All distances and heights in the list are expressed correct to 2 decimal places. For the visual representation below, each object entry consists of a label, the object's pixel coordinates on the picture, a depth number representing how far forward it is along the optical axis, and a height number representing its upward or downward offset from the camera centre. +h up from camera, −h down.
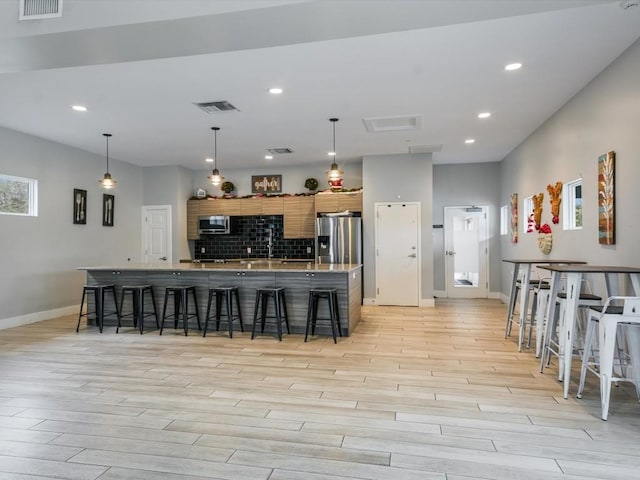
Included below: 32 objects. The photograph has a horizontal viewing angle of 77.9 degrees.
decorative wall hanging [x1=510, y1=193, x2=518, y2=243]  6.77 +0.33
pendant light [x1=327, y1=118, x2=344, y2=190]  5.38 +0.85
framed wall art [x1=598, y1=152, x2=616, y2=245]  3.58 +0.35
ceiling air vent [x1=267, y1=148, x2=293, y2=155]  6.86 +1.53
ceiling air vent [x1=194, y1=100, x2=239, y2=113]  4.59 +1.55
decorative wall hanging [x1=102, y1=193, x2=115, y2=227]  7.35 +0.53
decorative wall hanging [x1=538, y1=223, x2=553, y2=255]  5.13 -0.03
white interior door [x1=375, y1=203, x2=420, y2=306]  7.32 -0.32
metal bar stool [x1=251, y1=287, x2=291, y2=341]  4.89 -0.89
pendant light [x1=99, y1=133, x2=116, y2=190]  5.82 +0.82
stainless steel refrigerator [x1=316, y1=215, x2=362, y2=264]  7.34 -0.04
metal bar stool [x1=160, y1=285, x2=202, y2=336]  5.22 -0.92
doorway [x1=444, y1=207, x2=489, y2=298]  8.23 -0.30
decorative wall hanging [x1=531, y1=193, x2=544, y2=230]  5.48 +0.40
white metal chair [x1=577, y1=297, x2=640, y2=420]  2.66 -0.71
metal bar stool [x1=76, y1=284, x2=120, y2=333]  5.45 -0.88
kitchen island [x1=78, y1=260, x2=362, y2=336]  5.10 -0.59
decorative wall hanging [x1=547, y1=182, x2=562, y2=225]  4.82 +0.47
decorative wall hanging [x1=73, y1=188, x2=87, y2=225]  6.69 +0.54
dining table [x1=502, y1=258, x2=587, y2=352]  4.31 -0.52
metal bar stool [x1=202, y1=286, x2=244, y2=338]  5.01 -0.86
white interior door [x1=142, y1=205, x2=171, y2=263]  8.23 +0.08
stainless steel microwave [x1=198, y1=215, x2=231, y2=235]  8.31 +0.28
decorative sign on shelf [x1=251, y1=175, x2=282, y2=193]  8.40 +1.15
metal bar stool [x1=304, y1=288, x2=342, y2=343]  4.74 -0.88
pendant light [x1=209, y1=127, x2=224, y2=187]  5.63 +0.92
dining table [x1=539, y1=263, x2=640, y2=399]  2.90 -0.41
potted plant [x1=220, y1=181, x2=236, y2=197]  8.41 +1.06
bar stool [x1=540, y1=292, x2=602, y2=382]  3.30 -0.77
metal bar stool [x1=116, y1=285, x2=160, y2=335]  5.34 -0.92
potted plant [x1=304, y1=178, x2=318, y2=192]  7.99 +1.08
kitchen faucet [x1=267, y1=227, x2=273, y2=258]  8.39 -0.14
